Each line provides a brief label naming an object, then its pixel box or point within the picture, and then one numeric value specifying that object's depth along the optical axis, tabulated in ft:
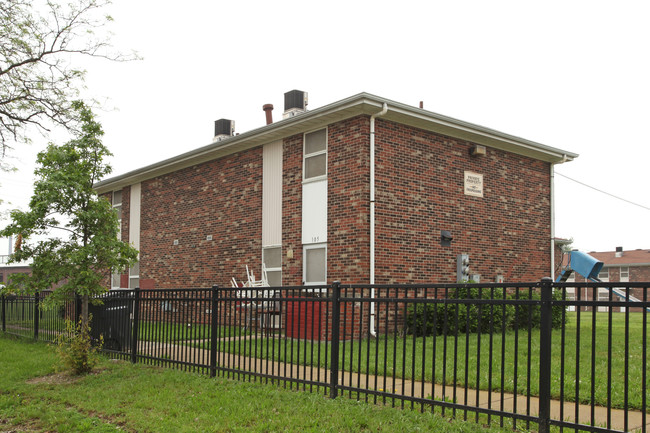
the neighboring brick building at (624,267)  147.04
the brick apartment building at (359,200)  42.45
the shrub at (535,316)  46.37
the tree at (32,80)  47.55
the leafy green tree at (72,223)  31.30
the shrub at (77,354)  29.73
